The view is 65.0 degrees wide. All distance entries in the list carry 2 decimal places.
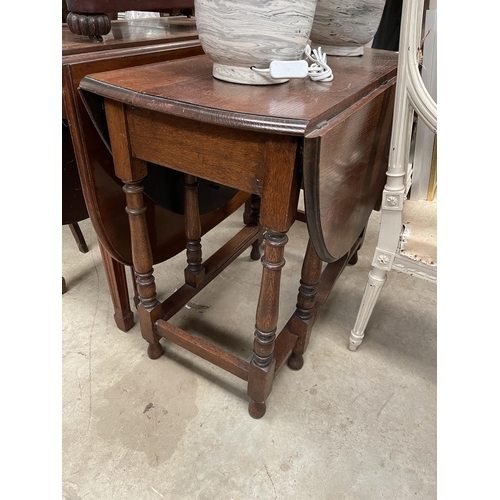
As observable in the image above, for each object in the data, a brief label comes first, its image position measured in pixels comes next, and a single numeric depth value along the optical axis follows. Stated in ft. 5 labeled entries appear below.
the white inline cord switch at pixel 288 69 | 2.57
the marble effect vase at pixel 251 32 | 2.39
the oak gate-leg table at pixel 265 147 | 2.27
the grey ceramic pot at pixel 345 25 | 3.37
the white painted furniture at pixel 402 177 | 2.73
